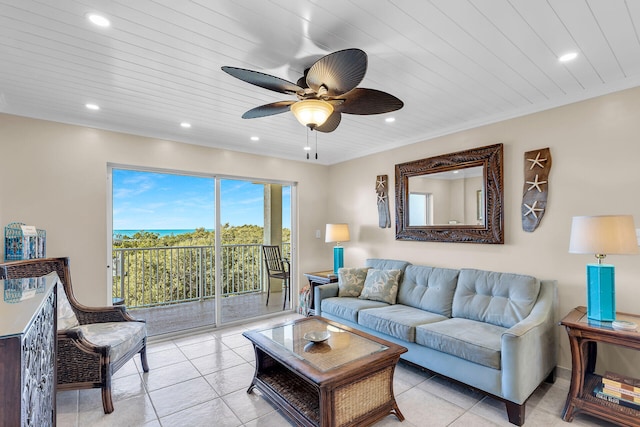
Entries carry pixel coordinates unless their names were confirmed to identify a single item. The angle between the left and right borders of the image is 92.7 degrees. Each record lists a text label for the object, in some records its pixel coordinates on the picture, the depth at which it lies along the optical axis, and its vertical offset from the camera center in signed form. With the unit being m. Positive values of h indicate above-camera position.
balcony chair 5.14 -0.82
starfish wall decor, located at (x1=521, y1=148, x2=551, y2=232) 2.83 +0.28
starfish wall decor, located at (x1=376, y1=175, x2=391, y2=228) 4.31 +0.24
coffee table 1.88 -1.06
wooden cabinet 0.70 -0.37
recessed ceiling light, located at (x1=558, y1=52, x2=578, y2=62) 2.06 +1.09
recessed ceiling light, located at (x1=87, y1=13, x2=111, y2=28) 1.64 +1.10
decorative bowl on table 2.29 -0.91
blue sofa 2.17 -0.98
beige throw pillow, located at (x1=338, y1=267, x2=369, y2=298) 3.89 -0.82
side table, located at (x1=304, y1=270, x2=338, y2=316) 4.32 -0.88
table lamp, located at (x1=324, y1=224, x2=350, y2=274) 4.55 -0.29
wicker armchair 2.29 -0.96
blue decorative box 2.75 -0.20
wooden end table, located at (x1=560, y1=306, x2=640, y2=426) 1.98 -1.08
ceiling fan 1.61 +0.80
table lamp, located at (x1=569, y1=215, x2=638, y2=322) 2.11 -0.22
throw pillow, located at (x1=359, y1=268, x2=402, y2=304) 3.59 -0.83
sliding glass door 3.99 -0.36
